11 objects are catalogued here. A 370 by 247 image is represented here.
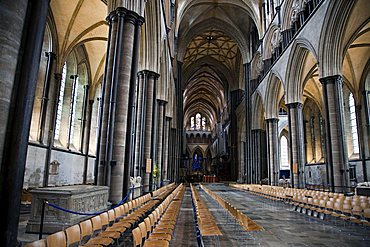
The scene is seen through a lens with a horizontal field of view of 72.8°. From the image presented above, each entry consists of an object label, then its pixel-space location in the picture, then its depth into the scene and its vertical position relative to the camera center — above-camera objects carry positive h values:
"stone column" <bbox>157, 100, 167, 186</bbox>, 17.49 +2.74
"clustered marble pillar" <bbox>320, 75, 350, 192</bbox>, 11.45 +1.70
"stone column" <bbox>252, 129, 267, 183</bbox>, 24.23 +1.44
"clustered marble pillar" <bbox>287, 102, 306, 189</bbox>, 15.80 +1.72
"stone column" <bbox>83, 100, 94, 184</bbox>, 19.36 +2.13
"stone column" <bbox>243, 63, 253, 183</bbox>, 25.36 +4.81
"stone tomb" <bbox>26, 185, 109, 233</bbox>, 4.67 -0.82
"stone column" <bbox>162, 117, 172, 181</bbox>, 19.37 +1.79
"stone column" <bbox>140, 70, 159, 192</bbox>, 13.41 +3.09
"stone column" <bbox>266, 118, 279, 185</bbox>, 19.58 +1.58
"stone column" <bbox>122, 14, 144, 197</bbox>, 7.98 +2.23
